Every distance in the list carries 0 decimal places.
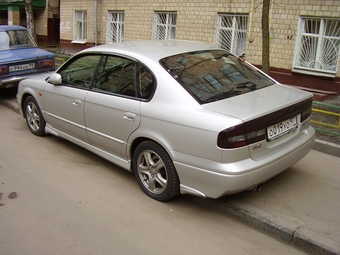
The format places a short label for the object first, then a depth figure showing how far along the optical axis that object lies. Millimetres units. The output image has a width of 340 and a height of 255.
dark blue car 8305
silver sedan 3494
